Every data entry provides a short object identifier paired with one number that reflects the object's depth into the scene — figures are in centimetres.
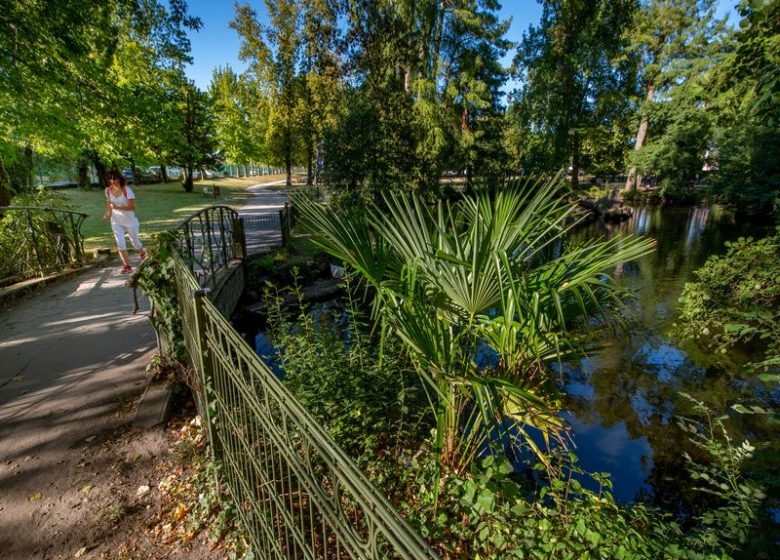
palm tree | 224
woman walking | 625
